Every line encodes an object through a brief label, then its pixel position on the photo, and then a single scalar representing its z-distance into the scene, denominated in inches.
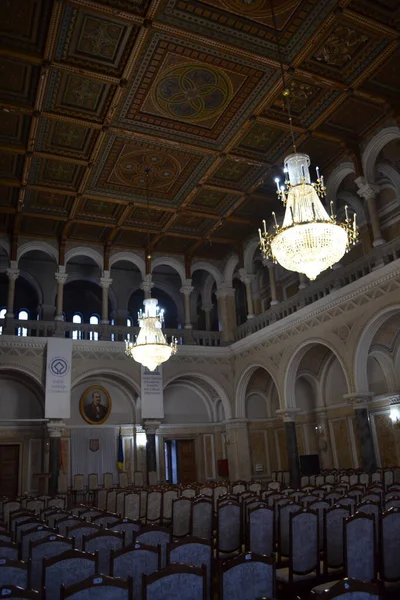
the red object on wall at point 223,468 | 802.2
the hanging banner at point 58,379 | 684.7
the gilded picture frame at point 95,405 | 786.8
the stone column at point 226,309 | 846.5
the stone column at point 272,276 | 750.9
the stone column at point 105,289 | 784.3
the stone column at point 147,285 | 809.5
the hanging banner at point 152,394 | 743.7
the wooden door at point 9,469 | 740.0
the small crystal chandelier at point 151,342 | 544.7
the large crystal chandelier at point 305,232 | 325.4
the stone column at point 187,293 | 840.1
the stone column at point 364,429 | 539.2
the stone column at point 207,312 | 912.2
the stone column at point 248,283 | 805.2
